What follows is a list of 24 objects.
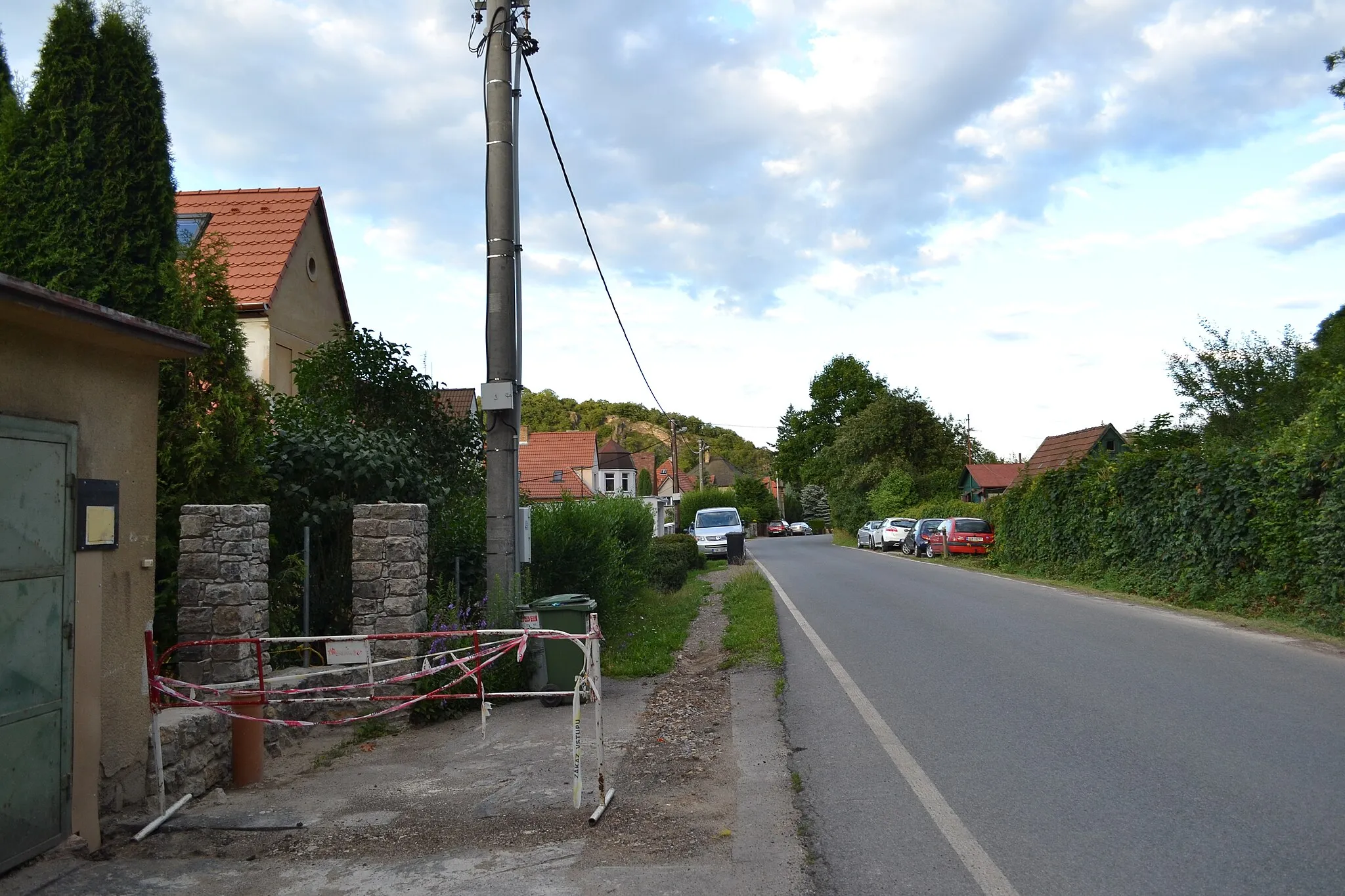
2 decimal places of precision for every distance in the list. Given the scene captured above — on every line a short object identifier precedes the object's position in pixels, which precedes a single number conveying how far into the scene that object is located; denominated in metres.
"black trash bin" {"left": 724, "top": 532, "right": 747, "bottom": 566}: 33.19
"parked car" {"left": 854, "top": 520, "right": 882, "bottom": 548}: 46.85
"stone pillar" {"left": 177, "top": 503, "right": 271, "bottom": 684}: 7.94
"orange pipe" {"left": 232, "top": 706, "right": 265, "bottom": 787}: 6.79
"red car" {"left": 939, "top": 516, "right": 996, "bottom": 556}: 32.91
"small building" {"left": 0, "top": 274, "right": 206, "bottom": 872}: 4.91
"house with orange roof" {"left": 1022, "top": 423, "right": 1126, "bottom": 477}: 40.69
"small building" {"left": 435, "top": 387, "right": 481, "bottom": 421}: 14.97
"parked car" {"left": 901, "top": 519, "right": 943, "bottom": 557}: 35.25
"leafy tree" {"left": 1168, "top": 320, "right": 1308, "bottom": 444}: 25.39
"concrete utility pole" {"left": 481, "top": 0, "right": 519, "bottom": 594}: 9.86
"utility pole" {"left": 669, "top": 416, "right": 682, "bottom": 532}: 54.31
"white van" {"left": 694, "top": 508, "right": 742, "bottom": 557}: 36.09
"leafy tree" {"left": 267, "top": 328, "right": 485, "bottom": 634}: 10.30
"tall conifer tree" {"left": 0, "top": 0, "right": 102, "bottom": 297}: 10.02
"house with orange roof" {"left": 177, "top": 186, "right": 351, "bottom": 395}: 18.41
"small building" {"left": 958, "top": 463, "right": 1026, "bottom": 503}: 59.69
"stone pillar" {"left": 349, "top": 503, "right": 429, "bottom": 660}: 8.86
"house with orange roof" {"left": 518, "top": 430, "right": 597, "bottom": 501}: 56.69
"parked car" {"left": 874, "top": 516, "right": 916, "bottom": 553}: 42.72
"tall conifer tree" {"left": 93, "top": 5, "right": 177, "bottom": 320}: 10.06
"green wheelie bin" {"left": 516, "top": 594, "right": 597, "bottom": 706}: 9.20
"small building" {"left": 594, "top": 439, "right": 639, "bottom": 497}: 85.44
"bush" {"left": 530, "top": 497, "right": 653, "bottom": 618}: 12.66
